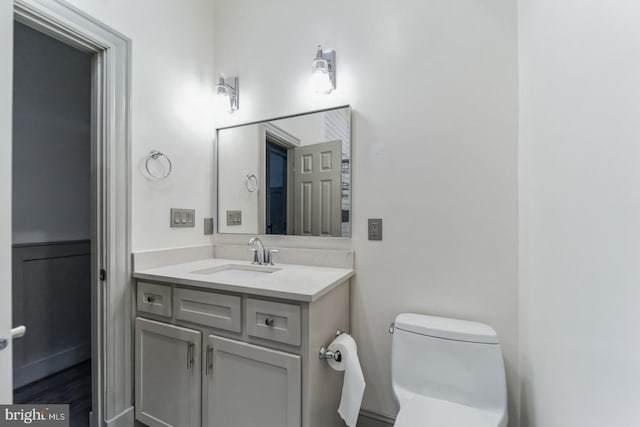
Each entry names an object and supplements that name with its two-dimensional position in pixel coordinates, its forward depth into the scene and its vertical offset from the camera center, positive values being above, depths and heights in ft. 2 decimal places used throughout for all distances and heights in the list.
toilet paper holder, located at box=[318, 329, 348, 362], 3.91 -1.99
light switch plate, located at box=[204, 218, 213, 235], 6.39 -0.28
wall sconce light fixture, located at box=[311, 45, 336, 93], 5.12 +2.68
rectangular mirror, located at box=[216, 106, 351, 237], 5.28 +0.80
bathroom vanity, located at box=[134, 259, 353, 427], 3.67 -1.96
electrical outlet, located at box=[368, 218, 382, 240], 4.97 -0.26
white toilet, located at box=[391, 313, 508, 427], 3.52 -2.23
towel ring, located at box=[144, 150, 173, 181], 5.08 +1.03
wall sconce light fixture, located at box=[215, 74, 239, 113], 6.20 +2.68
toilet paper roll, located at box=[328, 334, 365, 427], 3.77 -2.30
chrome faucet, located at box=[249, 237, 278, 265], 5.65 -0.80
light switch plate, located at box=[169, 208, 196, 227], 5.57 -0.08
